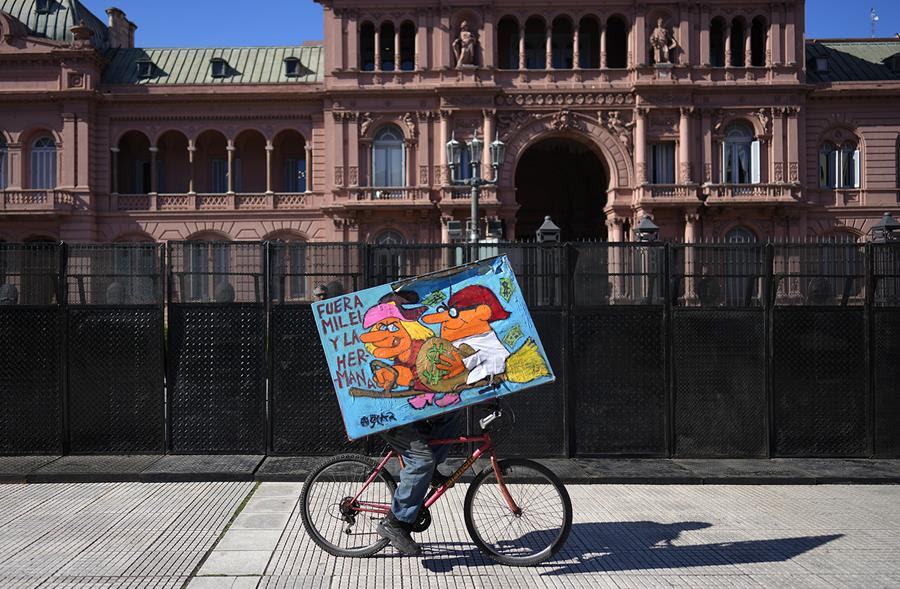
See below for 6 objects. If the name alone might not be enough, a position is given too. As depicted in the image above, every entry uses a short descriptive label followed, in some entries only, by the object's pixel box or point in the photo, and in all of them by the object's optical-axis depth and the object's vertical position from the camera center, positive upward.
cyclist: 6.40 -1.52
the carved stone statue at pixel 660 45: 36.00 +11.22
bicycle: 6.48 -1.80
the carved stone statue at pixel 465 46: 35.94 +11.21
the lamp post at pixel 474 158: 23.92 +4.16
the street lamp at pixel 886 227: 13.40 +1.14
